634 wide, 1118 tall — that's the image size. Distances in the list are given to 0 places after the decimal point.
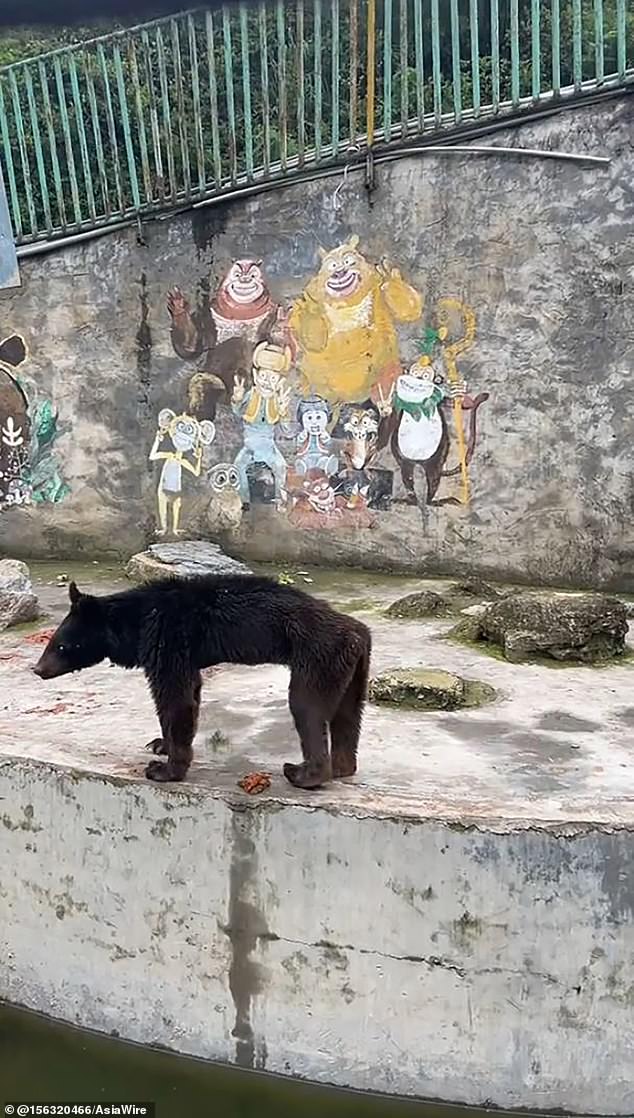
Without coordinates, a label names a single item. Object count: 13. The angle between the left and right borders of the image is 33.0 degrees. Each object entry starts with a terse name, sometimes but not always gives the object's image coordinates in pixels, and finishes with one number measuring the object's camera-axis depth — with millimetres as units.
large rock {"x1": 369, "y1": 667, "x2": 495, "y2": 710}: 5738
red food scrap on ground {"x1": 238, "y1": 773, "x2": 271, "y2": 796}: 4562
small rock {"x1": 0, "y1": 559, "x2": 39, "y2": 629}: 7629
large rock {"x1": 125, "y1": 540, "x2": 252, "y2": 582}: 8469
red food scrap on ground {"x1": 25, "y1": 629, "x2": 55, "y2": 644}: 7250
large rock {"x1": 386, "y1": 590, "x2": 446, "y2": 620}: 7672
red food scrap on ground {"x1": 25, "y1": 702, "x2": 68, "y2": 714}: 5801
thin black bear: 4379
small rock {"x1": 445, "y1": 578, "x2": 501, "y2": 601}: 8250
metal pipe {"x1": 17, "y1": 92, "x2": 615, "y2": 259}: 8148
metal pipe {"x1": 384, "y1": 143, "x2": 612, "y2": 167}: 8051
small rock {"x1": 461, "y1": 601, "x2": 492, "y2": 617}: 7384
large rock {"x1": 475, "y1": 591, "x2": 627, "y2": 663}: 6555
